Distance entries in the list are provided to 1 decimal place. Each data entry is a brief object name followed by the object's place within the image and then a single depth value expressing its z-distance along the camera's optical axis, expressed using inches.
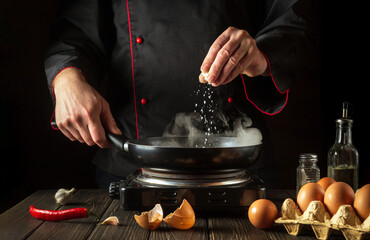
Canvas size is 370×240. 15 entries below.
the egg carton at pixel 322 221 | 35.6
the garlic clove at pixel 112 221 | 41.7
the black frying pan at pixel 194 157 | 42.2
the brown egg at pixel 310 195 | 40.0
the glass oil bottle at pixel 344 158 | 50.0
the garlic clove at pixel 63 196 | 49.2
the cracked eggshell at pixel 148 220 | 39.4
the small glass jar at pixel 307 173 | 53.2
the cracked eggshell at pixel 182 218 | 39.4
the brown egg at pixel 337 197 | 38.4
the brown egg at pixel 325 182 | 43.7
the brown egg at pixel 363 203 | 36.7
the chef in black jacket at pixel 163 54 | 65.5
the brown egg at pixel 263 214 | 39.3
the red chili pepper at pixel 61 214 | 43.6
